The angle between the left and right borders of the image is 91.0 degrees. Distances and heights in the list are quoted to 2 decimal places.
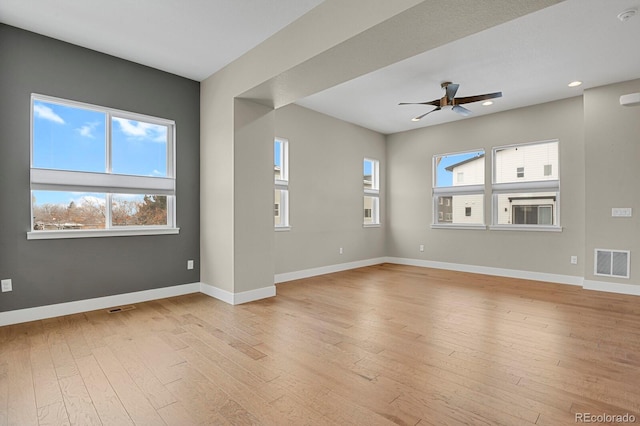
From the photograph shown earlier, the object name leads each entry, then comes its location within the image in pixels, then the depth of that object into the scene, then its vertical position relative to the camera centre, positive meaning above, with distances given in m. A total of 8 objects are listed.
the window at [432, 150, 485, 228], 6.38 +0.48
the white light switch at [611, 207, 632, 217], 4.60 +0.00
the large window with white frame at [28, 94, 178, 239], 3.44 +0.51
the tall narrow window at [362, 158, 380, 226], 7.28 +0.49
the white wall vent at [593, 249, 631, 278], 4.63 -0.77
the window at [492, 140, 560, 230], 5.55 +0.47
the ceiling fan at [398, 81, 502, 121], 4.24 +1.59
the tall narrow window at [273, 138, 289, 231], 5.50 +0.54
